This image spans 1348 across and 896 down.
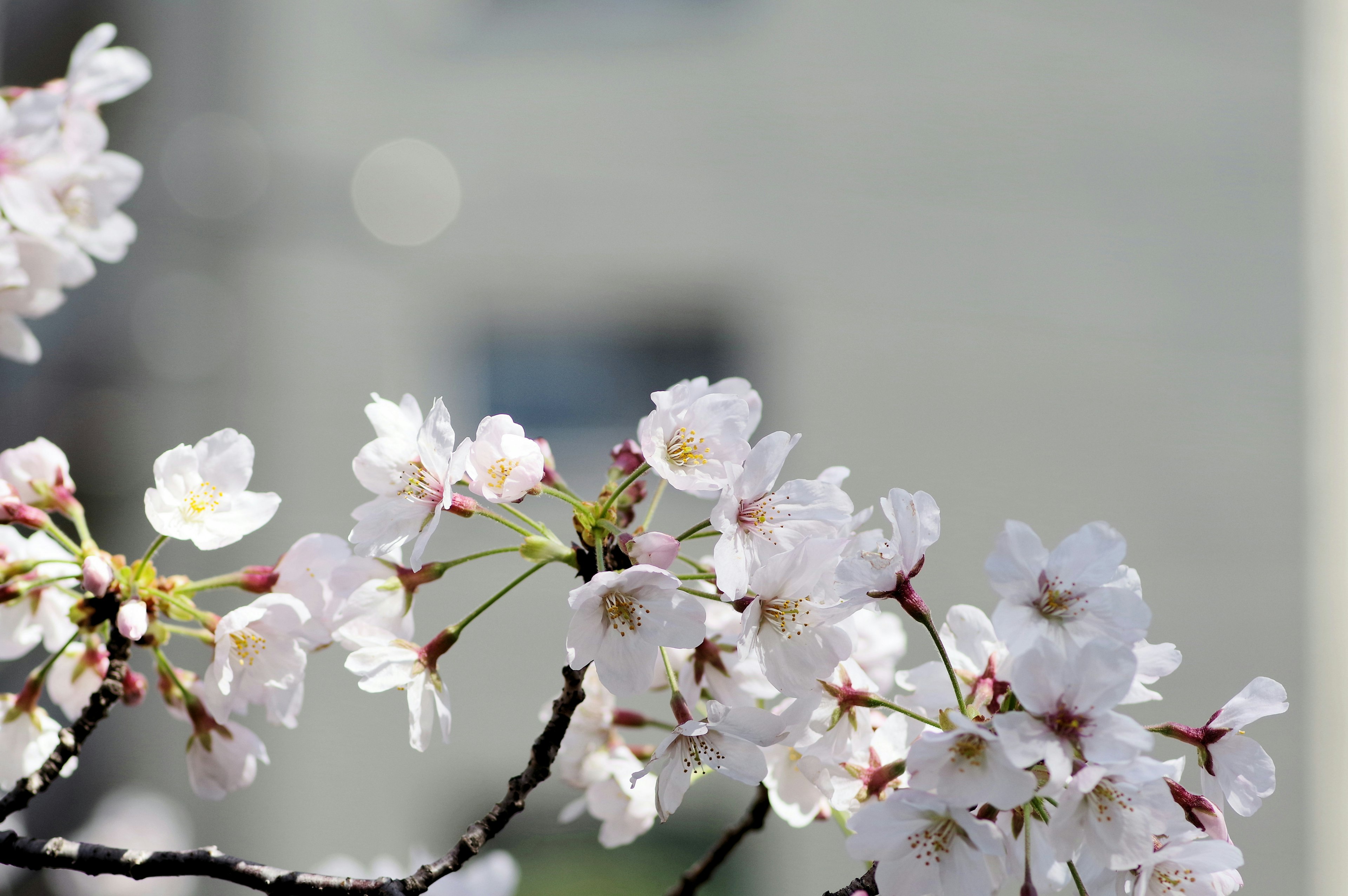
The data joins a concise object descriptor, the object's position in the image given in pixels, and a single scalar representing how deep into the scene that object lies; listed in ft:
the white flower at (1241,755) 5.20
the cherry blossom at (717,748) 5.19
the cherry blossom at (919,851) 5.12
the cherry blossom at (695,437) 5.20
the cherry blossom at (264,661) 5.30
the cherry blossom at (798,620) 5.17
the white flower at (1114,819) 5.07
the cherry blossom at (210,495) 5.31
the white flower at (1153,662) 5.16
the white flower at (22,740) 5.46
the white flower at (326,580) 5.33
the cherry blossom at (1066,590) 5.12
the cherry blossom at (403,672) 5.27
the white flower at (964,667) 5.28
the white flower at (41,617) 5.44
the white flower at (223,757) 5.43
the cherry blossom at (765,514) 5.17
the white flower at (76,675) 5.49
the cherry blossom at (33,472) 5.42
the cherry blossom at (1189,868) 5.12
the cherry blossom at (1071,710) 5.05
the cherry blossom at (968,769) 5.06
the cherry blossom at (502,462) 5.20
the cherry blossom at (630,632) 5.18
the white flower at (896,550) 5.16
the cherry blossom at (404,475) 5.21
